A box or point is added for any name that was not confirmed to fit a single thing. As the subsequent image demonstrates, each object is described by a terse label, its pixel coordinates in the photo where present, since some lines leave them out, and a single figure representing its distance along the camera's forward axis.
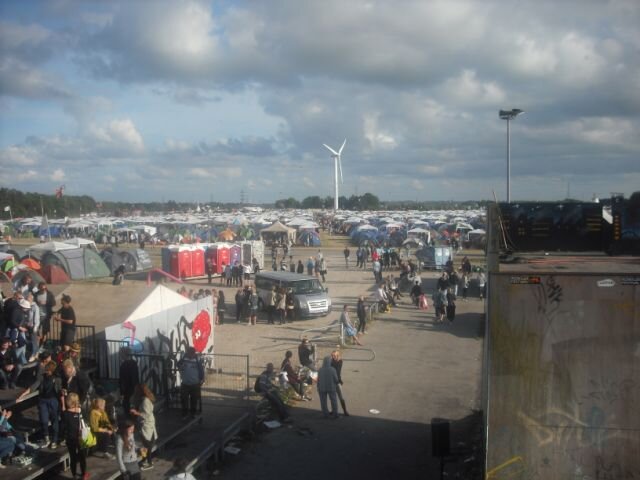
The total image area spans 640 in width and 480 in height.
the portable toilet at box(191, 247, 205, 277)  33.94
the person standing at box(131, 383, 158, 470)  8.59
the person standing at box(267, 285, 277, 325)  21.56
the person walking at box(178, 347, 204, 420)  10.57
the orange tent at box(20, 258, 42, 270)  28.73
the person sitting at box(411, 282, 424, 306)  25.20
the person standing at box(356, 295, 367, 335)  19.23
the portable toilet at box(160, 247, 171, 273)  33.44
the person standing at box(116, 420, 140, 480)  7.73
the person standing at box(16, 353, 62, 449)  8.34
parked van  22.28
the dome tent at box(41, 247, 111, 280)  32.59
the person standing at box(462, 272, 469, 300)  26.78
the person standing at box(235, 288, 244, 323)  21.73
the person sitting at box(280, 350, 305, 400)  13.03
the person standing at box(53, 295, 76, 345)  10.85
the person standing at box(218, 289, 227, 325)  21.66
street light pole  22.95
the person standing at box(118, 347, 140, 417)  9.91
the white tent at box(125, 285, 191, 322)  13.08
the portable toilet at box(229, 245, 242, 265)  35.41
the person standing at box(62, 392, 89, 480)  7.72
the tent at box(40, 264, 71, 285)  27.50
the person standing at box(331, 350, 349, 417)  11.62
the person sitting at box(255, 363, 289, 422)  11.56
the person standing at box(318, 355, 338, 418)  11.45
